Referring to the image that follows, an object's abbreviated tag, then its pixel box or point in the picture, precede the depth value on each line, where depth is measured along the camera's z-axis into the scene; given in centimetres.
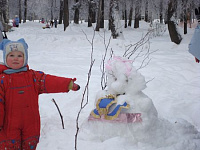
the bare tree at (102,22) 1848
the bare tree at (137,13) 2119
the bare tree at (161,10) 2358
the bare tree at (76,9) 1858
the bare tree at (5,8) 2139
